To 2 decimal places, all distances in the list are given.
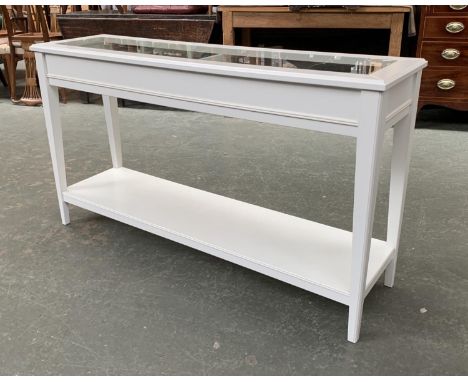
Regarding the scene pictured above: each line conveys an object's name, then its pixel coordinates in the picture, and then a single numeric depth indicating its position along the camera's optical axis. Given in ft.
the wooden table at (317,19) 10.64
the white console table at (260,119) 4.09
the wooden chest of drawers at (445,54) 10.35
